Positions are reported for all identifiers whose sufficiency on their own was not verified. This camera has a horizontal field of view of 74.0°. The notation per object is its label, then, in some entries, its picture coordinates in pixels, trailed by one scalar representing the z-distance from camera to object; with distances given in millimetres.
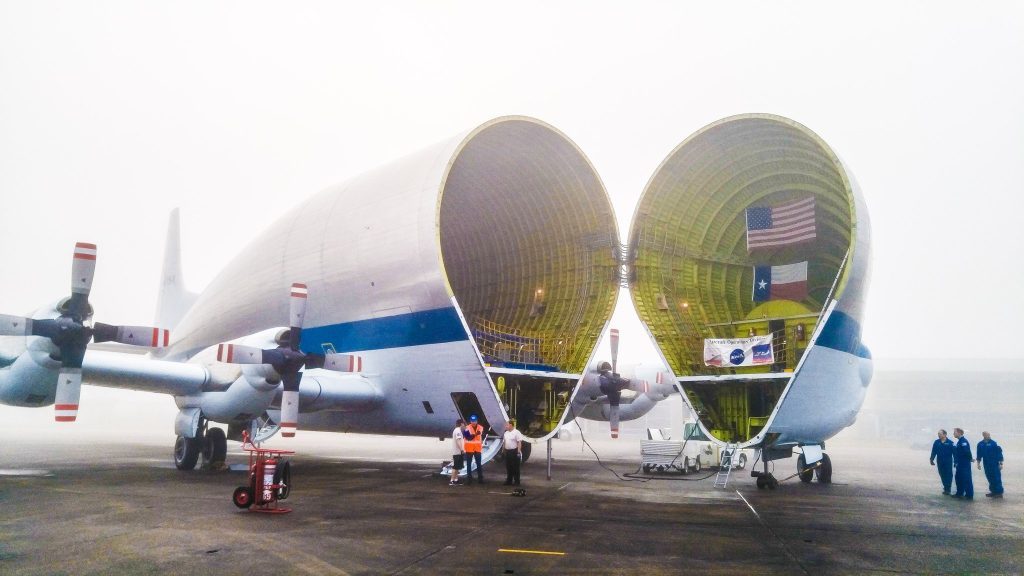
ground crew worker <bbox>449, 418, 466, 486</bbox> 17552
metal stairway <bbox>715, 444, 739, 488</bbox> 17422
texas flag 21359
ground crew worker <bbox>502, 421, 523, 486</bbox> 16953
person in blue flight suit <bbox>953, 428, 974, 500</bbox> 15977
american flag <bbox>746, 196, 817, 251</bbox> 20734
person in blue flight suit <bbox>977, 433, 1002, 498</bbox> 16453
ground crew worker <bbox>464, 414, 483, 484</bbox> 17297
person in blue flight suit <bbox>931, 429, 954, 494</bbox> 16859
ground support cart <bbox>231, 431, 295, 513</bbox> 11328
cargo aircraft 16688
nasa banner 18922
